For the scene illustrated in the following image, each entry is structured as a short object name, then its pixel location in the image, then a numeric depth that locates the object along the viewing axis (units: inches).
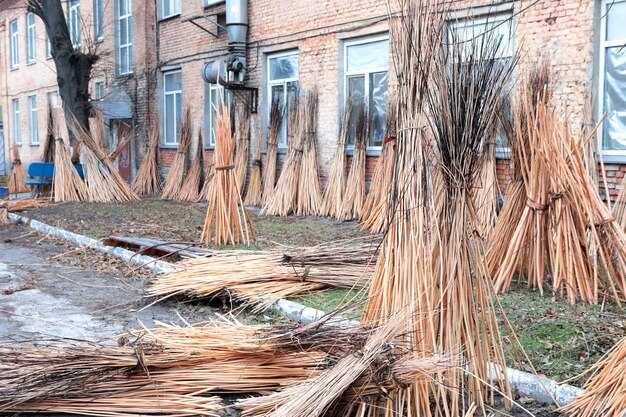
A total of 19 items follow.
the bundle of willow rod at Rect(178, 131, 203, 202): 604.7
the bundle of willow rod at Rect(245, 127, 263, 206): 544.4
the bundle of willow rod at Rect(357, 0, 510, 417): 123.0
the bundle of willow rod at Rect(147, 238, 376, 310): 221.8
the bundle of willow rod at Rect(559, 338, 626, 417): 108.5
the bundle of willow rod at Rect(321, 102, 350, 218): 452.4
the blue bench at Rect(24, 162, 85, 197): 577.9
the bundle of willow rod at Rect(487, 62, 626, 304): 205.0
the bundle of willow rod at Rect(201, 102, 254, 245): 306.3
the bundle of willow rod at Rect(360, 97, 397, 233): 385.3
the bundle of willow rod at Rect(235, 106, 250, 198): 556.7
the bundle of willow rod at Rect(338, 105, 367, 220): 438.9
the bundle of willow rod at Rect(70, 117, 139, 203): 554.9
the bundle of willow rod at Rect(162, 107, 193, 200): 627.5
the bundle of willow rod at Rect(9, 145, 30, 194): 736.3
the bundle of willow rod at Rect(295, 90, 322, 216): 471.8
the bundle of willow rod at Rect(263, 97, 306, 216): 481.1
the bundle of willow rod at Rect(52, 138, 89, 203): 562.9
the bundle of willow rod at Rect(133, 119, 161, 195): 690.2
